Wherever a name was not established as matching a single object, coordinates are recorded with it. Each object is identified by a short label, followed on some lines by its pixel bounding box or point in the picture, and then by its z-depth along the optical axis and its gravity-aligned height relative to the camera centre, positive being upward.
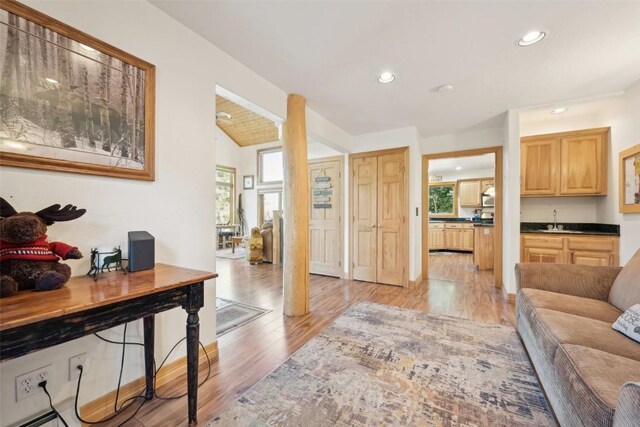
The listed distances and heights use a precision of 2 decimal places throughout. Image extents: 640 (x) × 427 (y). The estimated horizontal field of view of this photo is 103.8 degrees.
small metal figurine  1.29 -0.24
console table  0.81 -0.37
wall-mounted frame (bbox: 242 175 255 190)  8.38 +1.09
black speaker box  1.36 -0.20
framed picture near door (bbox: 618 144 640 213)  2.55 +0.35
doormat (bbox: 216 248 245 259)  6.48 -1.07
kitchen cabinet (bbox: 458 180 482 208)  7.48 +0.62
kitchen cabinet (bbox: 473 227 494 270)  4.84 -0.64
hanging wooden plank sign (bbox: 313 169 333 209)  4.52 +0.42
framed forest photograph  1.11 +0.59
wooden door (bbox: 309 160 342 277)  4.43 -0.05
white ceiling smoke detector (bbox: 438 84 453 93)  2.61 +1.33
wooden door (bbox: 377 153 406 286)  3.88 -0.08
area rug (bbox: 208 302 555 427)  1.39 -1.12
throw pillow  1.31 -0.60
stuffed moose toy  0.96 -0.16
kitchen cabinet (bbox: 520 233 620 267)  2.98 -0.45
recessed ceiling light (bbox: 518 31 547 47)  1.84 +1.33
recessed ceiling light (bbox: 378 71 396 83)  2.39 +1.34
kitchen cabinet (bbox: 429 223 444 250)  7.41 -0.65
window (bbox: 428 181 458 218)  7.94 +0.49
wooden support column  2.77 +0.09
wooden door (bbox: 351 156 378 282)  4.11 -0.06
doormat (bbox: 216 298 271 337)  2.52 -1.12
